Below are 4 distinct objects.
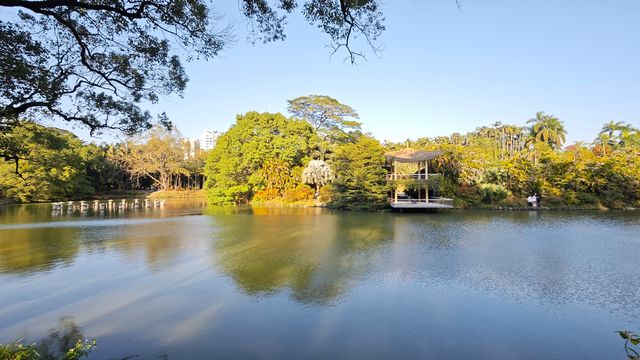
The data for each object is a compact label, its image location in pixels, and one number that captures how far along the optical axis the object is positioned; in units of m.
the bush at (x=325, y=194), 28.09
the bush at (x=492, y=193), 25.44
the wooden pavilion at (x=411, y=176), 23.25
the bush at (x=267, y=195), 30.91
